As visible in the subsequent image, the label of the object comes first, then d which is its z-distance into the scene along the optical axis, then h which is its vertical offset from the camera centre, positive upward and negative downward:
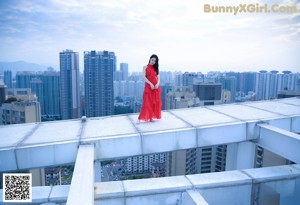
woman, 5.13 -0.29
